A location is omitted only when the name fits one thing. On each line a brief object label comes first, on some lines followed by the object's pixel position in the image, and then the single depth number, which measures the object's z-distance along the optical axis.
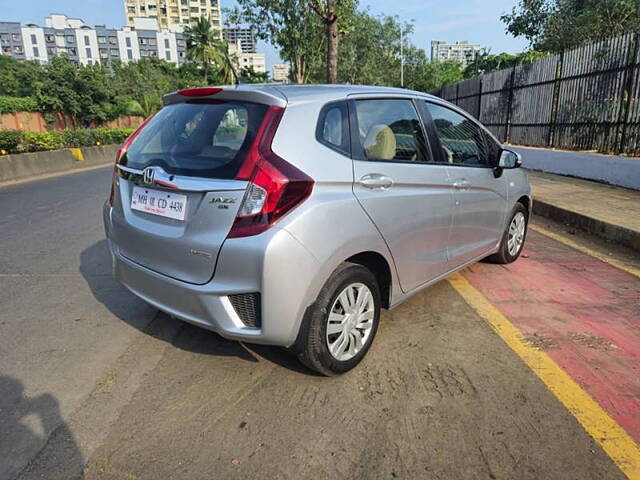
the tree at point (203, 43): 49.19
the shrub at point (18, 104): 27.38
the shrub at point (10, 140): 11.72
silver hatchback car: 2.30
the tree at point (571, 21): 17.30
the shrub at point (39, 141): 12.75
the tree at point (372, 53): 35.09
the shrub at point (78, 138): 15.67
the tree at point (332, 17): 13.20
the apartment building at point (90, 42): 117.12
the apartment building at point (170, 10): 132.25
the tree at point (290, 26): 24.86
